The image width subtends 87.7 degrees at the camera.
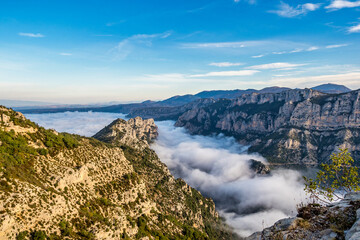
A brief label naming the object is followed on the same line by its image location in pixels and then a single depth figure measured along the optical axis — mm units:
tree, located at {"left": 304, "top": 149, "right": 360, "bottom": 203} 25161
